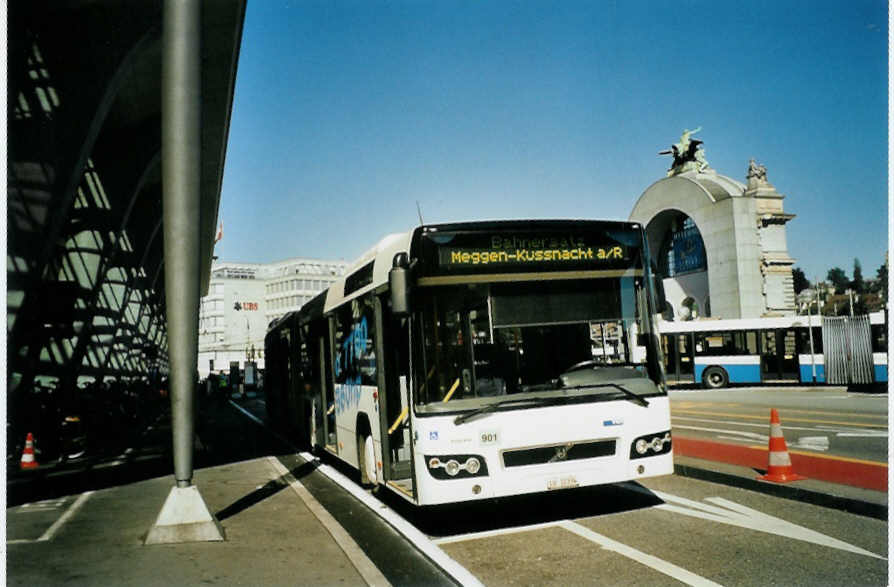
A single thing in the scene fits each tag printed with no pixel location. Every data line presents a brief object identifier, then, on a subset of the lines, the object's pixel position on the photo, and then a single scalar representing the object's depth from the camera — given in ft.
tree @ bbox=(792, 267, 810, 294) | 409.69
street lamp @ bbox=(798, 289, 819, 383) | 131.54
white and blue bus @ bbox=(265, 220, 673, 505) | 22.98
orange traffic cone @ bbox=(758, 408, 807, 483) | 28.78
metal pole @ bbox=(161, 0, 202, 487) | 25.27
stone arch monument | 153.89
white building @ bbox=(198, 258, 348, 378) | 374.02
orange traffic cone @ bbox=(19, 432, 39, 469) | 50.72
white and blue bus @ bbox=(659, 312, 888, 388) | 94.38
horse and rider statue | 185.98
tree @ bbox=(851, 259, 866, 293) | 367.99
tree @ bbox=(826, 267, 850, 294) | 414.00
